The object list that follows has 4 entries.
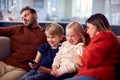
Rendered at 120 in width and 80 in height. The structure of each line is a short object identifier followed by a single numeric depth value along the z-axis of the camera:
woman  1.81
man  2.54
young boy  2.09
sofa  2.59
